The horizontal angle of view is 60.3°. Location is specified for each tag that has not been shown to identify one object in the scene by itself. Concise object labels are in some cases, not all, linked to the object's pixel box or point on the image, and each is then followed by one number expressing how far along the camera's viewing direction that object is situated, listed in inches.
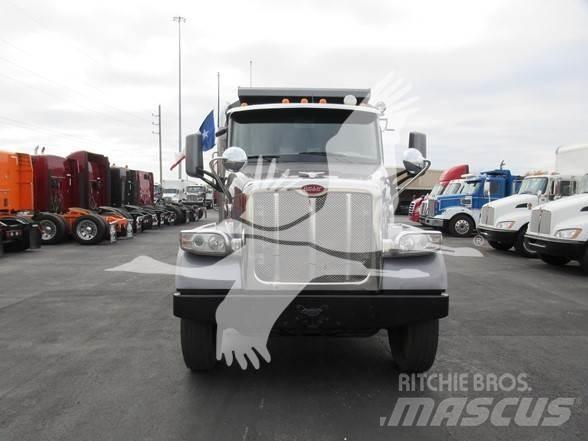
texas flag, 445.3
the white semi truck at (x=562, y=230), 396.2
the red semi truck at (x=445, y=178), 1023.0
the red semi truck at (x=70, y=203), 609.6
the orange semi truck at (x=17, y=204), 513.6
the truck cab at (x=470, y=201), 770.2
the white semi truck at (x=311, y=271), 146.3
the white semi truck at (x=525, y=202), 515.2
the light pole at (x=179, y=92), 1905.8
